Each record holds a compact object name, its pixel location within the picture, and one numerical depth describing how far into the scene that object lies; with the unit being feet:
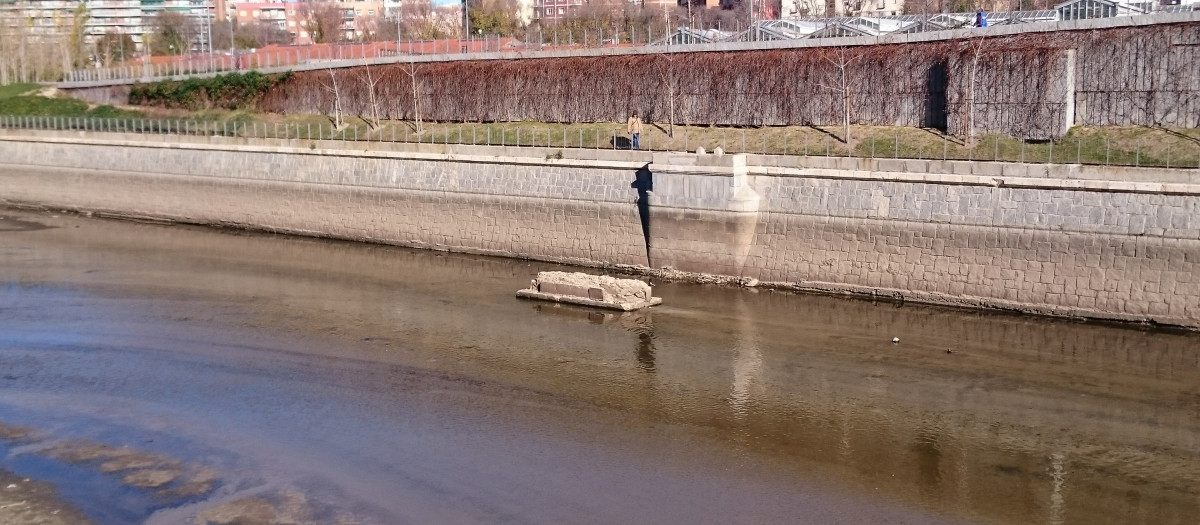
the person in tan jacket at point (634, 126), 161.67
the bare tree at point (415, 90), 197.41
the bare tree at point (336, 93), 204.21
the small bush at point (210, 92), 227.40
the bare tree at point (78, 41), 351.05
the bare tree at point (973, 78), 141.28
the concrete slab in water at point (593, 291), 116.57
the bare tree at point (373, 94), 200.54
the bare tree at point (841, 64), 154.81
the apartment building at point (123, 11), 500.90
